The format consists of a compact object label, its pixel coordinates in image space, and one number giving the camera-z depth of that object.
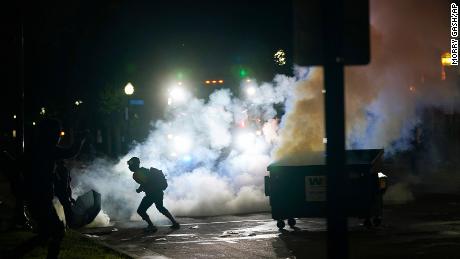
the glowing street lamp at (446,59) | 24.84
